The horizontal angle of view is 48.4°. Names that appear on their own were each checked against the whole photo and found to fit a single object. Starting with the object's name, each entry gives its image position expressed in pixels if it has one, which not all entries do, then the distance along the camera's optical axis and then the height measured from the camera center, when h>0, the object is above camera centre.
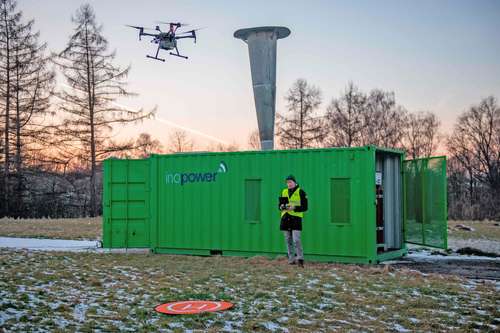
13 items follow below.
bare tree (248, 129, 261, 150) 60.60 +6.64
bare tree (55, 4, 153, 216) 33.22 +6.19
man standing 10.53 -0.16
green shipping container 11.31 -0.01
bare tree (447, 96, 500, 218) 49.68 +5.06
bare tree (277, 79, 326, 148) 40.35 +5.73
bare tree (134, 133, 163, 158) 34.59 +3.50
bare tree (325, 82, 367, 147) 44.91 +6.64
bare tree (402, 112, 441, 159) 51.69 +6.20
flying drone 19.75 +5.82
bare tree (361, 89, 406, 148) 46.70 +6.87
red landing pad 6.62 -1.30
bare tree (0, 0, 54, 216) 34.09 +6.90
